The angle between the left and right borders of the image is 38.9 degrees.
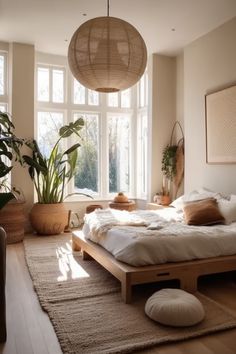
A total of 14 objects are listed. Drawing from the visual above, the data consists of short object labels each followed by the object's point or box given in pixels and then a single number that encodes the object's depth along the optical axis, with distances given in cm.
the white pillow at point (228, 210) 399
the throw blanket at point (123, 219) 369
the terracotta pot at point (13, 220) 502
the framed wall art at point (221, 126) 457
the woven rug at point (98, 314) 222
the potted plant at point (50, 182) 557
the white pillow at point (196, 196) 452
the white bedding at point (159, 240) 301
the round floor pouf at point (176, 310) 238
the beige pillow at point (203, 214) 394
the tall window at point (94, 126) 645
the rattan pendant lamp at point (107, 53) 278
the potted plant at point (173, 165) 605
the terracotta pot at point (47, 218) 556
